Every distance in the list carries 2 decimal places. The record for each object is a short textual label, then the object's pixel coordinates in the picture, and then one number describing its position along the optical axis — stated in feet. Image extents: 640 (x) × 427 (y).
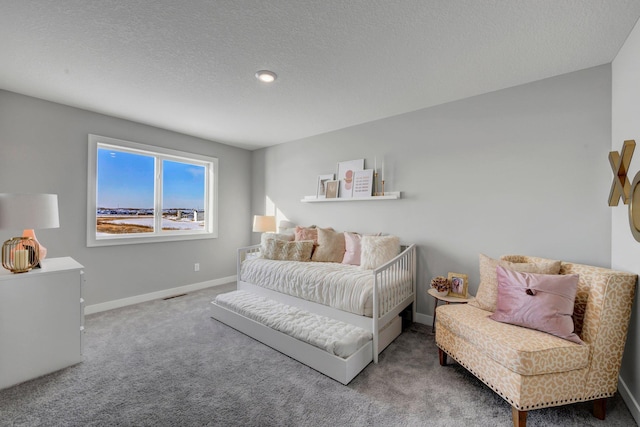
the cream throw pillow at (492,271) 6.50
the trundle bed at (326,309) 6.86
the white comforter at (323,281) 7.76
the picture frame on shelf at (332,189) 12.32
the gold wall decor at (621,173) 5.74
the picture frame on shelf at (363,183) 11.23
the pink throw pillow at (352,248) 10.75
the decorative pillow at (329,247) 11.21
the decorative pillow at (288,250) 11.31
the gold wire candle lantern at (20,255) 6.44
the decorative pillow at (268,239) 11.69
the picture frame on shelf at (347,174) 11.76
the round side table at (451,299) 7.77
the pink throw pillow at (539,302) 5.43
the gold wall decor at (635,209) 5.24
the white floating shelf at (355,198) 10.42
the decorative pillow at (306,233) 12.36
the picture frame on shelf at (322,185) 12.79
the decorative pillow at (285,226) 14.24
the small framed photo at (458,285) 8.29
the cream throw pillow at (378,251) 9.67
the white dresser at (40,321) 6.20
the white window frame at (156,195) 10.48
